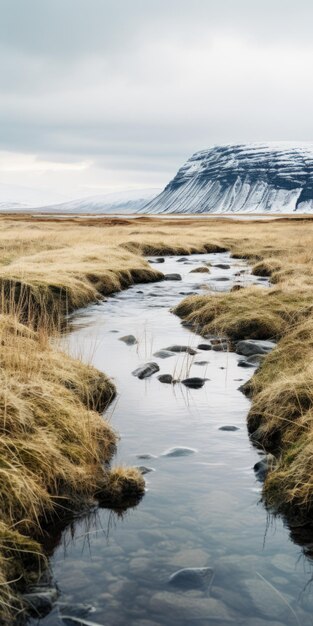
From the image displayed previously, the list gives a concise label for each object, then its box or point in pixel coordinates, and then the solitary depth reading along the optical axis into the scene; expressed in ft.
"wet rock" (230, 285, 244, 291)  77.30
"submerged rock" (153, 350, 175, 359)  49.01
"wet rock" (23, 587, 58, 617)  18.39
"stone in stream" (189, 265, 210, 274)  107.55
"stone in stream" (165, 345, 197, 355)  50.26
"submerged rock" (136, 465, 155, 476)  27.58
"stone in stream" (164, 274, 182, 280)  99.44
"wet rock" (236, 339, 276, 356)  49.98
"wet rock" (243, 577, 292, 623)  18.43
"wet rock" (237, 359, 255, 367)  46.52
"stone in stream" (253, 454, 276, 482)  27.58
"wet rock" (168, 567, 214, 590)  19.58
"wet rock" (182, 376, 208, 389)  41.11
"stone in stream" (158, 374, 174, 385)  41.47
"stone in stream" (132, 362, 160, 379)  43.28
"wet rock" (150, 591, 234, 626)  18.12
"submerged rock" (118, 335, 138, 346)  54.11
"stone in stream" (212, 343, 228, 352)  51.67
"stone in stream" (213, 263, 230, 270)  114.11
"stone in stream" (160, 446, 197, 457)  29.58
